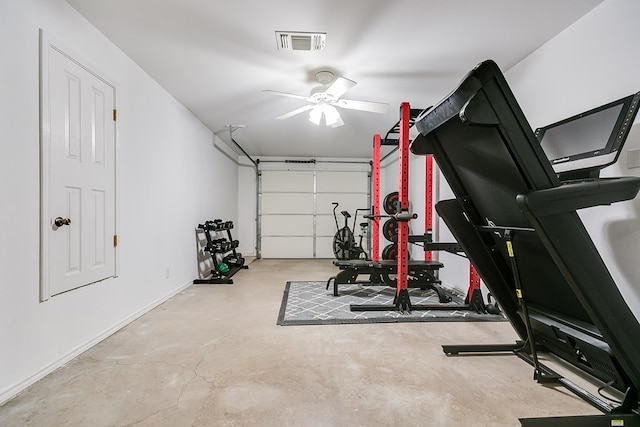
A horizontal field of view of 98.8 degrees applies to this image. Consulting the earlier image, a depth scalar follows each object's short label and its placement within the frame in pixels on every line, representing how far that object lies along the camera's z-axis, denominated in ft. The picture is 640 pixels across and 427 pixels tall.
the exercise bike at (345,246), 20.61
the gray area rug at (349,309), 9.66
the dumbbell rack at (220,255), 15.30
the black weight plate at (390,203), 17.21
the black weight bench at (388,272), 12.38
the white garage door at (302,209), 24.97
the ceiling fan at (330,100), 9.84
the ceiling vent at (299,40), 8.09
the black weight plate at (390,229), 16.92
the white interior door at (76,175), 6.31
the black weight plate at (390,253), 16.35
